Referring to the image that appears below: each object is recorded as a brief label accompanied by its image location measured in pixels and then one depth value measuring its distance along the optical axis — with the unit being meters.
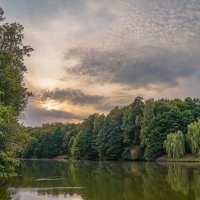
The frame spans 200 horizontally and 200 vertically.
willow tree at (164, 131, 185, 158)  44.69
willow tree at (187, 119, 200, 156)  42.26
